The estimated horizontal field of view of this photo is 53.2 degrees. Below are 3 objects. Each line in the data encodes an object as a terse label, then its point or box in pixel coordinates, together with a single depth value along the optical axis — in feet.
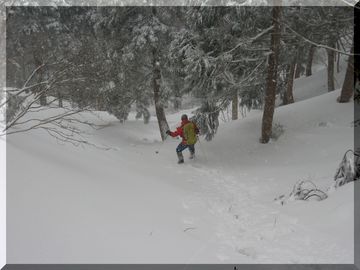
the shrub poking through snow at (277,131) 41.37
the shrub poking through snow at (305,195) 23.18
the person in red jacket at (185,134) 38.37
